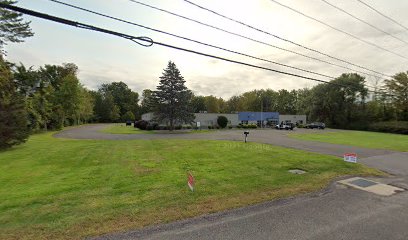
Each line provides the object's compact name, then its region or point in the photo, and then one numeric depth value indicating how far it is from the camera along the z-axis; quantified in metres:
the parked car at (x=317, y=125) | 61.91
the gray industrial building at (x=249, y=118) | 58.09
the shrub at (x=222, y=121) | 57.88
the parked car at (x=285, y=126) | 53.66
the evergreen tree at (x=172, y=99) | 46.19
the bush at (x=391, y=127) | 54.60
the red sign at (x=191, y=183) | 8.20
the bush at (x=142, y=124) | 46.99
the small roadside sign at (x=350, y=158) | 13.53
